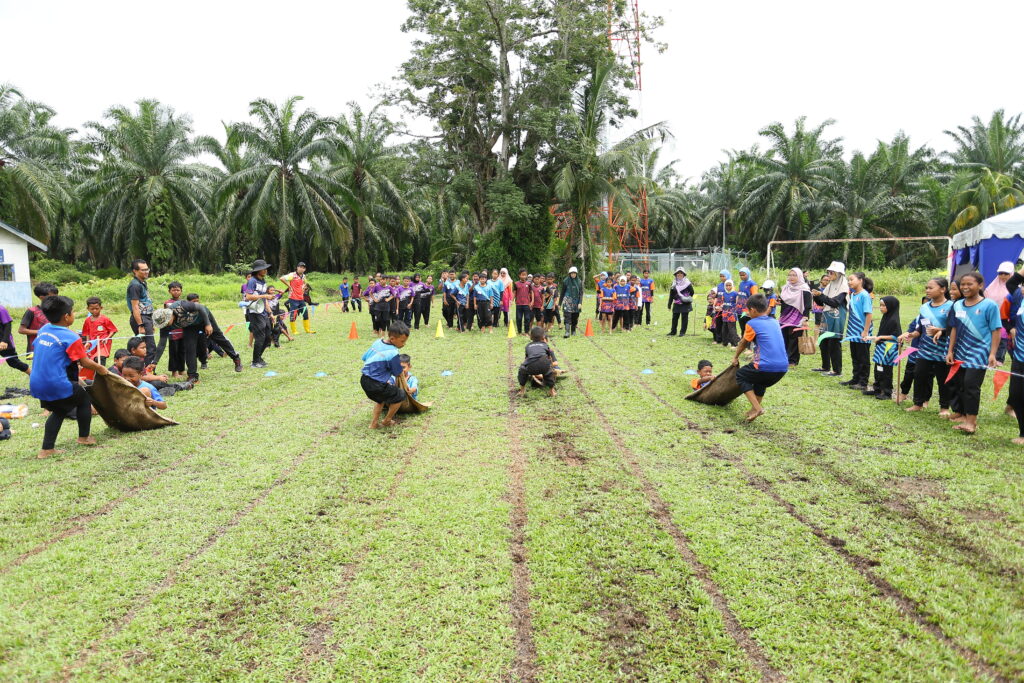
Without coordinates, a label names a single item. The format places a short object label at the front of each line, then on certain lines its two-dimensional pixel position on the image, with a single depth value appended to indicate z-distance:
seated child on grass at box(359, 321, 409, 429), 6.82
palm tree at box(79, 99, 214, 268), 29.70
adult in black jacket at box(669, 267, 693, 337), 14.84
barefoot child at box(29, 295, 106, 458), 5.67
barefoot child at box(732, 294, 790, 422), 6.88
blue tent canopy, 11.55
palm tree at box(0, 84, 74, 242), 24.27
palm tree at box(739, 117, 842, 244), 35.94
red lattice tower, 26.61
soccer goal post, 15.02
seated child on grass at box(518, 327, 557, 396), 8.77
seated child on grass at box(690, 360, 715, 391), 8.60
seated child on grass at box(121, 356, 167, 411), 7.01
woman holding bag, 10.18
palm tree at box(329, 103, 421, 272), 33.25
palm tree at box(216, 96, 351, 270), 29.50
